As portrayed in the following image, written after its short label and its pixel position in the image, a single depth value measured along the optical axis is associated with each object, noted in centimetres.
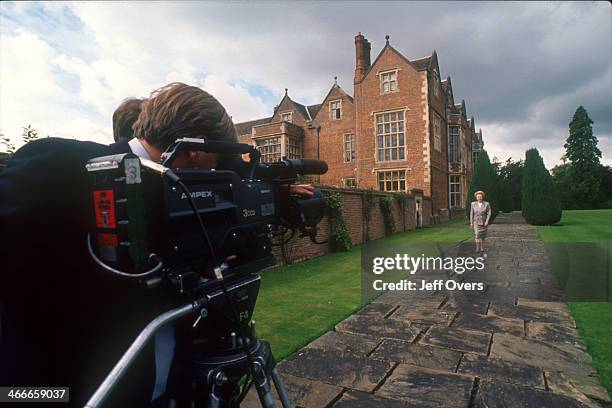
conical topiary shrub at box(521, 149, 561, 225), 1475
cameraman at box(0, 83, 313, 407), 74
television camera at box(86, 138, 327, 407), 70
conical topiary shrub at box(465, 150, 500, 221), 1831
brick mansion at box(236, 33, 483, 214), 1978
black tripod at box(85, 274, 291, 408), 99
